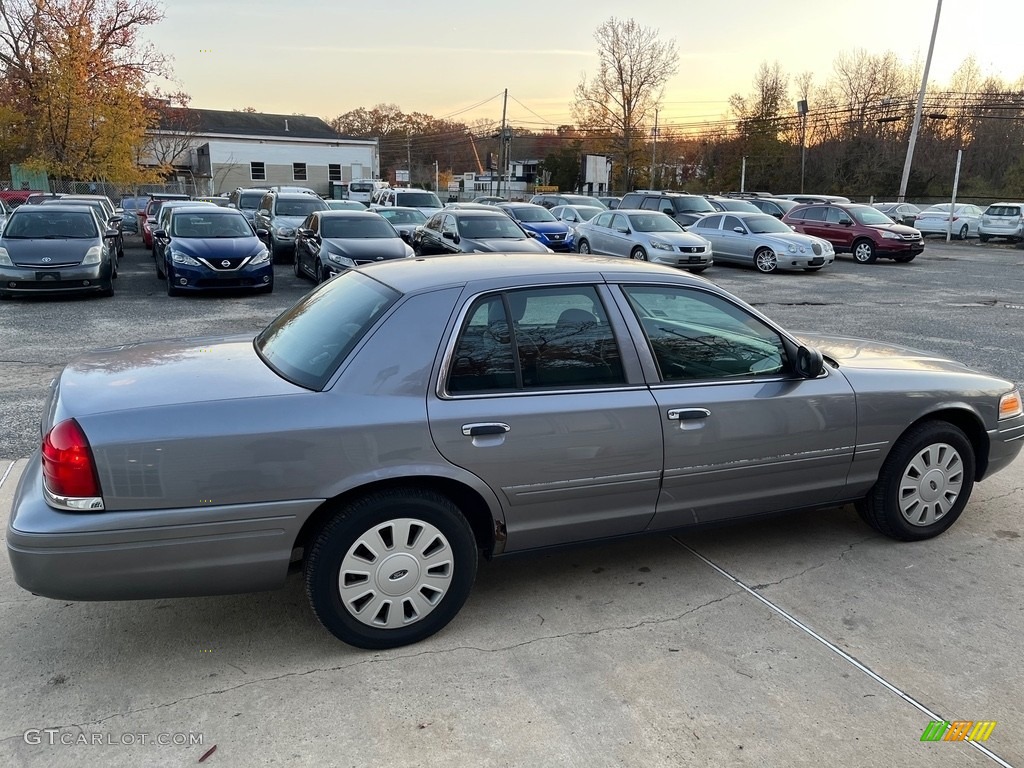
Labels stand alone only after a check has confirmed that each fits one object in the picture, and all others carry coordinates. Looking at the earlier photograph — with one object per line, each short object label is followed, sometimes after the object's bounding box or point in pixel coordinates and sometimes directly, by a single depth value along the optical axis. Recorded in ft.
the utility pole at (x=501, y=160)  164.51
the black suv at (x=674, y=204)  78.74
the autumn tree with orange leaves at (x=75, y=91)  84.69
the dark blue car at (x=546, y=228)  66.49
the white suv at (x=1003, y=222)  94.22
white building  164.86
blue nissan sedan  41.47
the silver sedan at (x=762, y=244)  60.64
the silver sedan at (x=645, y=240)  57.62
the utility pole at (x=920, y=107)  109.50
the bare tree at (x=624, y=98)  179.93
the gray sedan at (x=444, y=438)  9.05
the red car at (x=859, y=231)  69.00
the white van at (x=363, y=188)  146.82
